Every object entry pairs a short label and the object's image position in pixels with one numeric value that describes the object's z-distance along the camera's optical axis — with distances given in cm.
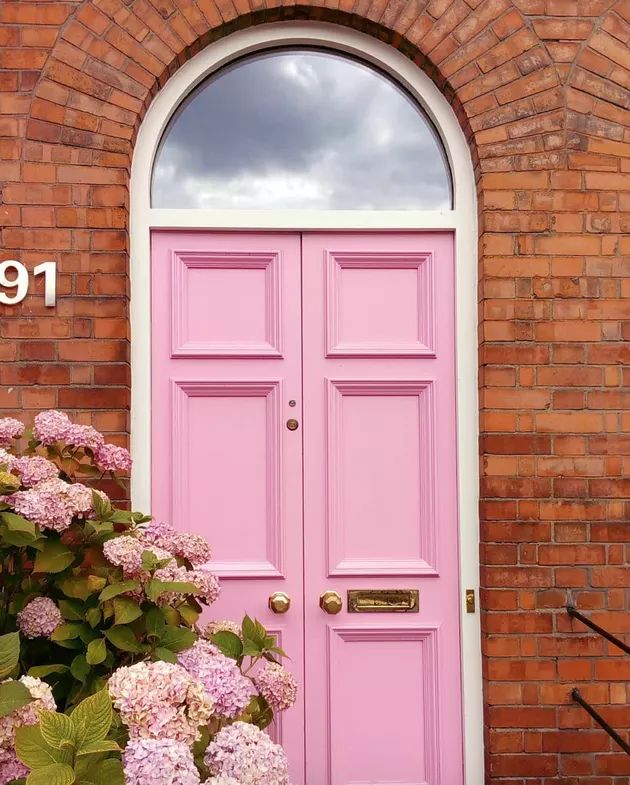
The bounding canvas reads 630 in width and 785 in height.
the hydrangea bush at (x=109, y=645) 149
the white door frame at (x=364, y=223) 312
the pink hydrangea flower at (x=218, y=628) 232
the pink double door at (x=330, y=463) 311
